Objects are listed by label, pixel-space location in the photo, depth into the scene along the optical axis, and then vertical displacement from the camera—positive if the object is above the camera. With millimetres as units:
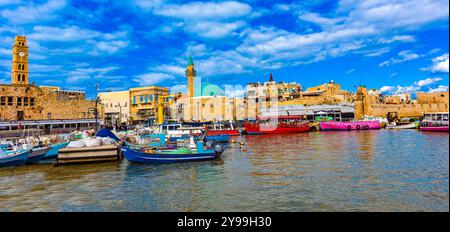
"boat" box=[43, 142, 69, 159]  25298 -1821
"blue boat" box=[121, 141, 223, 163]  21672 -1898
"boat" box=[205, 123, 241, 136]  46075 -767
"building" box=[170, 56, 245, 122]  72750 +4123
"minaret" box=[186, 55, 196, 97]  81688 +13140
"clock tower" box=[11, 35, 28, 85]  55469 +11609
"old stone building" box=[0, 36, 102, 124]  44625 +4004
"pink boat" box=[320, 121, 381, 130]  61062 -256
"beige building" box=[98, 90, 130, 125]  83312 +6484
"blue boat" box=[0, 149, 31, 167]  22178 -1962
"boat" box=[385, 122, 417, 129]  59700 -544
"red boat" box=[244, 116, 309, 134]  54562 -281
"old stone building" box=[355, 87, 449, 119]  77625 +4230
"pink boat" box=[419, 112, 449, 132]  49562 -55
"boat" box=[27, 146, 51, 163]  23844 -1902
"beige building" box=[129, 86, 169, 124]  80125 +6435
